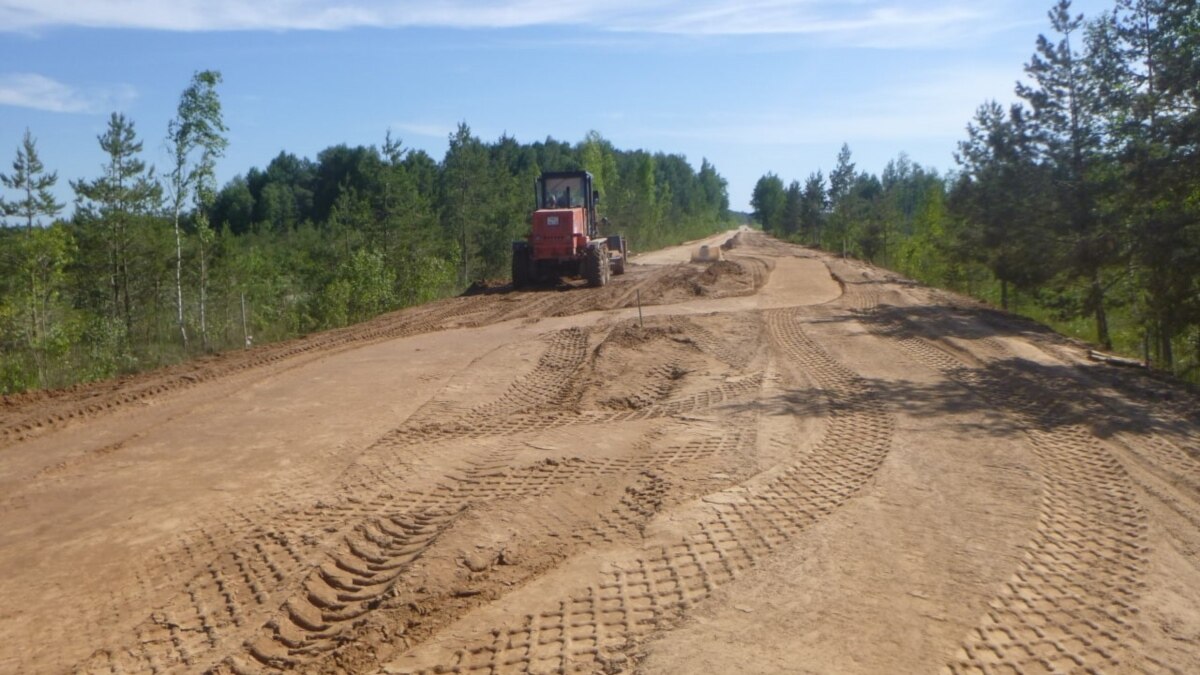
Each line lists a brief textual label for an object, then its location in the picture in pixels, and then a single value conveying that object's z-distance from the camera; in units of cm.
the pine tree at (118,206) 2531
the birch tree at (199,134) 2041
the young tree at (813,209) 6869
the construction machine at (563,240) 2542
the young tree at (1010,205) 2131
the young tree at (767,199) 11894
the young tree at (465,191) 3828
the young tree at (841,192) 5450
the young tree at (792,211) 8169
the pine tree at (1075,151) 1758
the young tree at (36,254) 2048
